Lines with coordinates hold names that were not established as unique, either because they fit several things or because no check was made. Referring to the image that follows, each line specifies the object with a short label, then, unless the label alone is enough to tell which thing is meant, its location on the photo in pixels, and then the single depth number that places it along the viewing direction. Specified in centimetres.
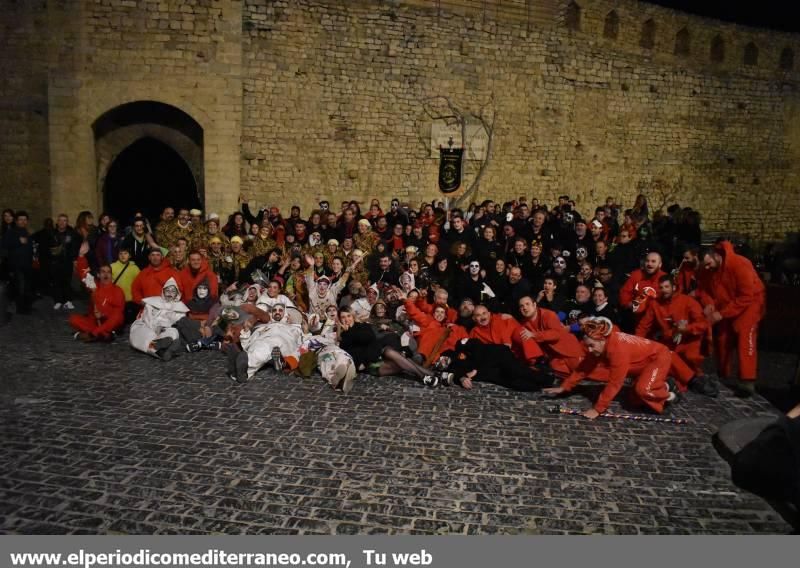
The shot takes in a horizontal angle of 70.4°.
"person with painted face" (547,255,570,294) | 891
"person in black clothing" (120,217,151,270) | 930
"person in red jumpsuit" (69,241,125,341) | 770
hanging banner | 1520
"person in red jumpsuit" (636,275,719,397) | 636
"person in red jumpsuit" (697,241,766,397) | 643
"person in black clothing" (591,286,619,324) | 758
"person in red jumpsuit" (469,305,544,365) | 700
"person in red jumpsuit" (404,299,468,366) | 699
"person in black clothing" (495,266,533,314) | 849
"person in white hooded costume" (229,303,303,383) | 641
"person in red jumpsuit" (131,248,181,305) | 816
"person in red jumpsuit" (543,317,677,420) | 548
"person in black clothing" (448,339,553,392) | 630
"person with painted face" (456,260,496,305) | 879
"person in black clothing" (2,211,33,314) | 939
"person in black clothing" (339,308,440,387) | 655
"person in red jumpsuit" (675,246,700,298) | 767
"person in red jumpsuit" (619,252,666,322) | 709
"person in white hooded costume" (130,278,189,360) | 704
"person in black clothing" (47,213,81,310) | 949
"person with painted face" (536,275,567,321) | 829
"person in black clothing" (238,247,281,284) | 916
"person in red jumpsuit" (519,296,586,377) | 665
